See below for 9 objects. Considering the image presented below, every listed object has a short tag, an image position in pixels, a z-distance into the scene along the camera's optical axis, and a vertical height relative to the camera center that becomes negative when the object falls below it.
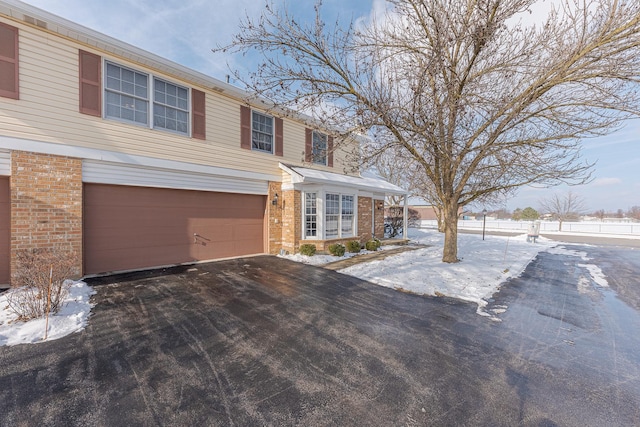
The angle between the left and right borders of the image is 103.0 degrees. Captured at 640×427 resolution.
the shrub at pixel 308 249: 9.56 -1.51
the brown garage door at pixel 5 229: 5.53 -0.51
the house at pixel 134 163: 5.59 +1.28
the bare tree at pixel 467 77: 5.52 +3.22
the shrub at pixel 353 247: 10.69 -1.56
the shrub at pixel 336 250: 9.82 -1.56
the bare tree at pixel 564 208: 34.31 +0.60
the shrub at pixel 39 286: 4.08 -1.35
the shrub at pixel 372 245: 11.55 -1.59
